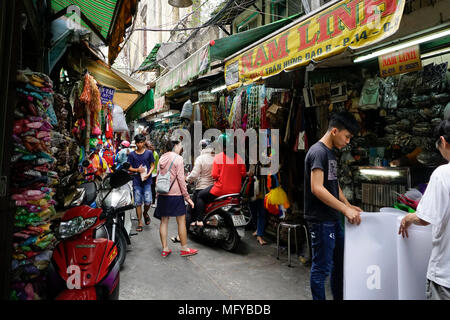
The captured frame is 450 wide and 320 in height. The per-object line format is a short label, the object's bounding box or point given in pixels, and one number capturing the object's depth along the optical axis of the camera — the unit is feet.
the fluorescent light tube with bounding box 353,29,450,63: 12.20
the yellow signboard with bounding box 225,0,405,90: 8.65
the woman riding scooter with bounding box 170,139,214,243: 19.69
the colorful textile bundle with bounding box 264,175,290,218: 17.62
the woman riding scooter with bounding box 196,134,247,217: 18.19
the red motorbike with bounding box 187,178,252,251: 17.52
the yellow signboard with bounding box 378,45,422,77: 12.35
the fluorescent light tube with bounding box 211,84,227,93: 25.44
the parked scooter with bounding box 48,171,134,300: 8.14
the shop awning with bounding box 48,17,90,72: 14.80
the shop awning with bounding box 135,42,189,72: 38.65
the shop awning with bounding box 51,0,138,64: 15.96
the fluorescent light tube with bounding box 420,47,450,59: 13.37
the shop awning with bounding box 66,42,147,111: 16.39
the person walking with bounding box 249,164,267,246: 20.26
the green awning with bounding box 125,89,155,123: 26.60
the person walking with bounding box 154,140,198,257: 16.72
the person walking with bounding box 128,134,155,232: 22.25
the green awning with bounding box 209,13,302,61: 16.25
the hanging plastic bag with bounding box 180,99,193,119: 27.72
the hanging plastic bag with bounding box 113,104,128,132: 26.71
